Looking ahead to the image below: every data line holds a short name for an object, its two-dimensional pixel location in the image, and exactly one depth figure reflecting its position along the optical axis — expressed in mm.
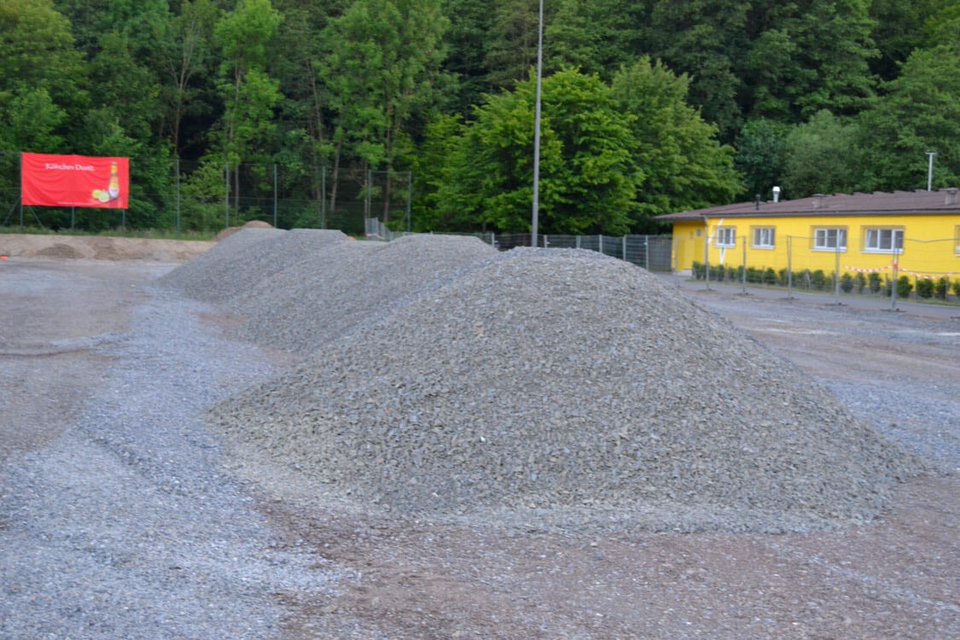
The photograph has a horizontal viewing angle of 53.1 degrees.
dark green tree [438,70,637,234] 44750
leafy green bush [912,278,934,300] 27656
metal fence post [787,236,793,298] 29344
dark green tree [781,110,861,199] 48750
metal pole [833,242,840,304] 27895
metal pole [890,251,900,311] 25344
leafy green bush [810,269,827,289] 32188
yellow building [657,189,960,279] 28234
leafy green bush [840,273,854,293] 30766
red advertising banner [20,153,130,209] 41594
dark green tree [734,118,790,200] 55531
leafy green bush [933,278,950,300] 27172
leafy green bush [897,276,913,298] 28269
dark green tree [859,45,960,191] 44094
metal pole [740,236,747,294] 31241
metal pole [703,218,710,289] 33297
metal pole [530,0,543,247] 33344
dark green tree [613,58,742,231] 49219
